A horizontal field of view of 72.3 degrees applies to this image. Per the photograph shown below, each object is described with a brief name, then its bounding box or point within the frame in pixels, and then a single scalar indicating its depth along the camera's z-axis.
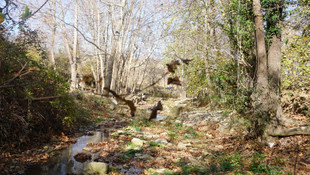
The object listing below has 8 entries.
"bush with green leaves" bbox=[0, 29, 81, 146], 4.72
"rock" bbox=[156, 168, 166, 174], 4.36
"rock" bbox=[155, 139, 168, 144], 6.59
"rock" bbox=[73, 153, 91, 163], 5.01
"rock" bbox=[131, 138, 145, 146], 6.27
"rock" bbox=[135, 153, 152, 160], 5.29
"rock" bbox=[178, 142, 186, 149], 6.11
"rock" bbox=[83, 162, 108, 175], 4.33
